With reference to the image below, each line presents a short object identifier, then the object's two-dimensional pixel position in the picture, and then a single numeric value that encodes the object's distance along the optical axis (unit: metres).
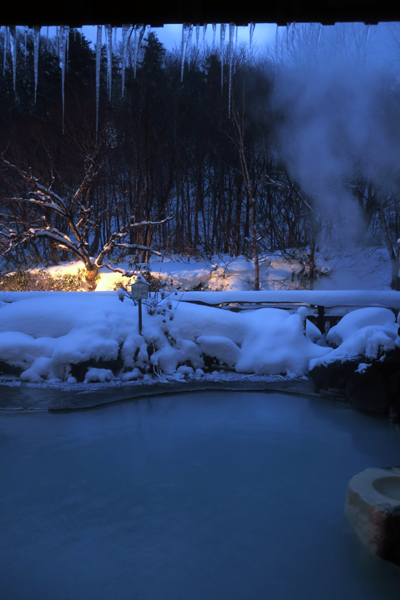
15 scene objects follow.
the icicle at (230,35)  2.35
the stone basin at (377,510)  2.73
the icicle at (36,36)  1.93
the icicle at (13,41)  2.13
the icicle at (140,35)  2.15
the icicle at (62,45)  2.31
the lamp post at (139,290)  7.21
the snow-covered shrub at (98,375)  7.05
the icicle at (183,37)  2.19
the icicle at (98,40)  2.36
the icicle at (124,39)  2.27
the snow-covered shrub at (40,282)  12.21
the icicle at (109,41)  2.59
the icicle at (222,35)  2.59
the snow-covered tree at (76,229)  11.75
